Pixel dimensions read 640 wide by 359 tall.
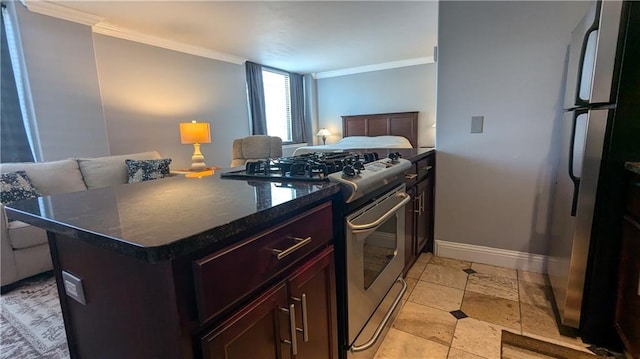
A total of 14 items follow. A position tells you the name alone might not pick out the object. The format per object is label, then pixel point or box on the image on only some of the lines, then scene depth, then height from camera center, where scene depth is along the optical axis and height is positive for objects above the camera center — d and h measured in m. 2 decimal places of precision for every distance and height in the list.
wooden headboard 5.75 +0.11
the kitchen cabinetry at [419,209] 1.95 -0.57
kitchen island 0.57 -0.30
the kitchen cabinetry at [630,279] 1.18 -0.64
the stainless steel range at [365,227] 1.12 -0.41
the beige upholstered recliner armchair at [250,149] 4.34 -0.21
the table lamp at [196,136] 3.93 +0.00
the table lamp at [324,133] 6.65 -0.02
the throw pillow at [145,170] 3.07 -0.33
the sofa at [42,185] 2.16 -0.42
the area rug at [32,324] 1.57 -1.08
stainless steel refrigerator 1.23 -0.14
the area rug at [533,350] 1.39 -1.06
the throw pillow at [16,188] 2.25 -0.36
